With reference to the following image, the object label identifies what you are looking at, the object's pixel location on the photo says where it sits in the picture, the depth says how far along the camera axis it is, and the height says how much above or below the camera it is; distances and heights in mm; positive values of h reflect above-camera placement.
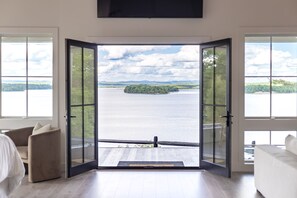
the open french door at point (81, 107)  5555 -266
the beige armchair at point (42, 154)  5215 -991
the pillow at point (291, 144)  4051 -623
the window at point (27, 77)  6246 +246
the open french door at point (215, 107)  5539 -253
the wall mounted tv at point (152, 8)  5867 +1430
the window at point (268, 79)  6105 +235
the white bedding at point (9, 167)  3584 -830
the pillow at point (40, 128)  5619 -630
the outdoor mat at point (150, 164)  6328 -1385
